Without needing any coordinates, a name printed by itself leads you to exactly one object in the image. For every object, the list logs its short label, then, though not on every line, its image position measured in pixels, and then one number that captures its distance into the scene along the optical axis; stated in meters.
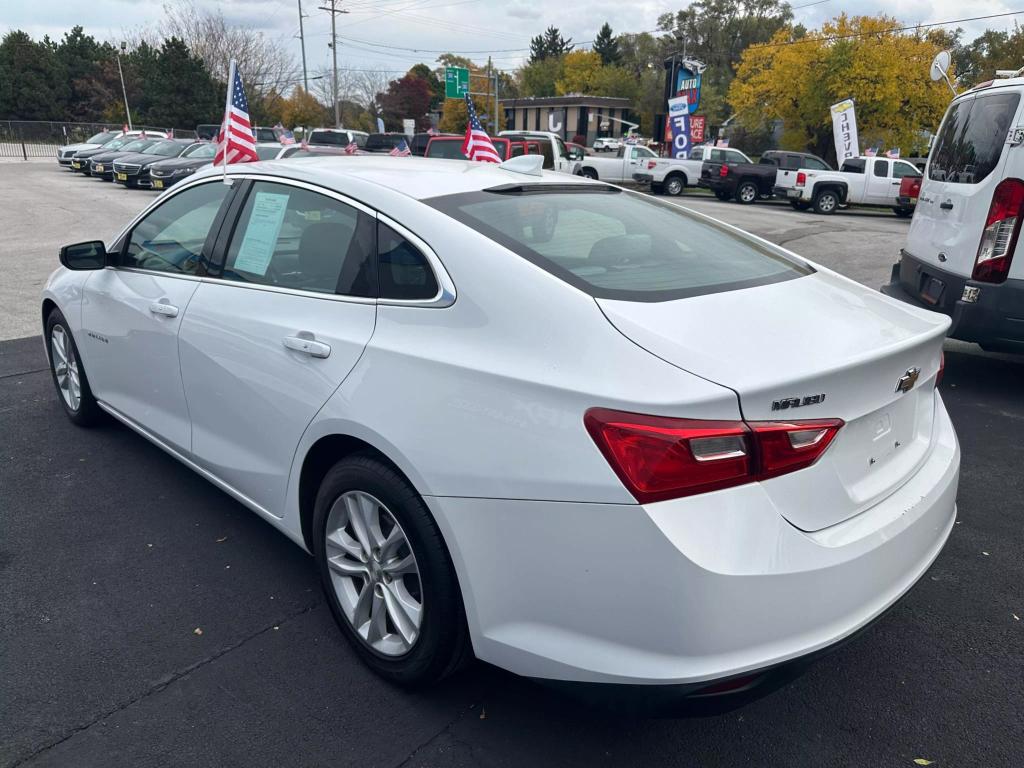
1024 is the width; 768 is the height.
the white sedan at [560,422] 1.87
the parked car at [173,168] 20.91
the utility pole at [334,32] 55.25
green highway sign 44.97
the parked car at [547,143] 21.91
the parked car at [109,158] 24.30
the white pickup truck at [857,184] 23.39
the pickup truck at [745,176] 25.73
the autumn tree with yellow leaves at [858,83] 31.39
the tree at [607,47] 100.75
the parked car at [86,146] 29.23
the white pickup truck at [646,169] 27.69
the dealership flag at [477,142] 9.79
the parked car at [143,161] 22.14
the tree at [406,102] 80.06
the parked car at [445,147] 18.17
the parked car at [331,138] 25.06
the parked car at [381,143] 24.44
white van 4.90
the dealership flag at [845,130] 26.77
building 78.44
